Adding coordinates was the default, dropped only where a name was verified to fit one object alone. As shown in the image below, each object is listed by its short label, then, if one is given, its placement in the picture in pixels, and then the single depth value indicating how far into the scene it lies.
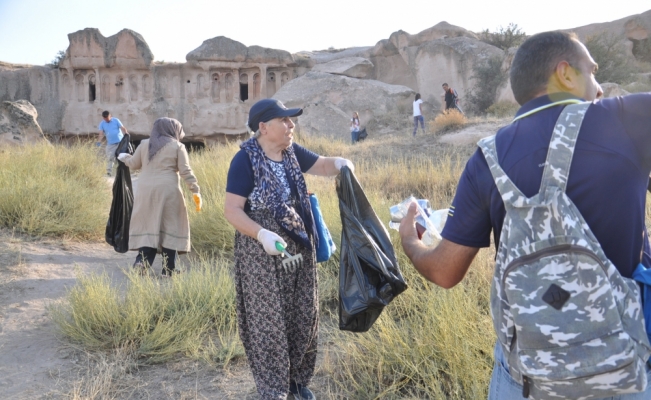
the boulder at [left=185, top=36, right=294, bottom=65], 25.36
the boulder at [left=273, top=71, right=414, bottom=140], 19.05
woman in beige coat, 5.64
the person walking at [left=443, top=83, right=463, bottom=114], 16.48
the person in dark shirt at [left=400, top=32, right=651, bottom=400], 1.42
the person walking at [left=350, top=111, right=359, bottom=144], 17.62
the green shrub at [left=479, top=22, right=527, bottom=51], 23.98
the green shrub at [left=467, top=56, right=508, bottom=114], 20.16
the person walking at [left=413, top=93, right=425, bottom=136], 16.12
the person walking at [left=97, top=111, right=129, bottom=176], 12.06
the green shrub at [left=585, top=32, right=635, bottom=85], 19.65
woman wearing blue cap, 3.01
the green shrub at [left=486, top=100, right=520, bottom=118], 17.18
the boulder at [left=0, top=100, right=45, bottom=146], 13.81
